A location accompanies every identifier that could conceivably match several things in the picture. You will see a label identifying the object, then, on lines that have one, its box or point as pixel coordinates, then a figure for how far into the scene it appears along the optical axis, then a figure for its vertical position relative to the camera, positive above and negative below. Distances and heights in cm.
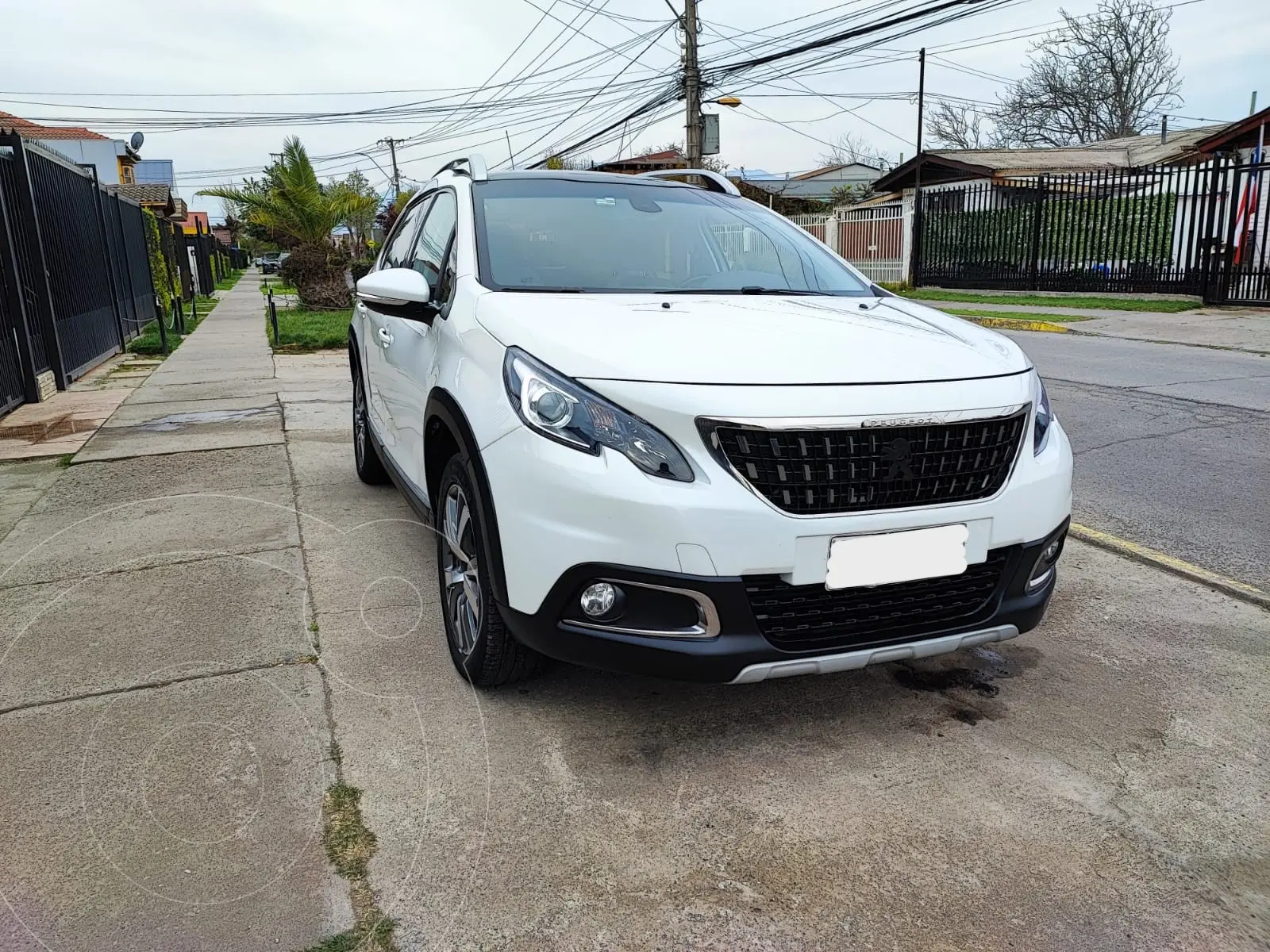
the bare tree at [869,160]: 6350 +478
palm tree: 2036 +84
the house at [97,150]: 4619 +537
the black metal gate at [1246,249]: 1552 -49
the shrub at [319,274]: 2050 -45
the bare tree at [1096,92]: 3988 +579
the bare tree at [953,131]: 4959 +504
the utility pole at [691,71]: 2178 +377
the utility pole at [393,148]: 6613 +711
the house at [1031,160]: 2502 +182
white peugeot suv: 233 -63
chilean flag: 1557 +16
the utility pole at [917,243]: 2361 -29
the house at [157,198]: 3627 +240
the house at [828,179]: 5943 +349
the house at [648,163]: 4469 +406
